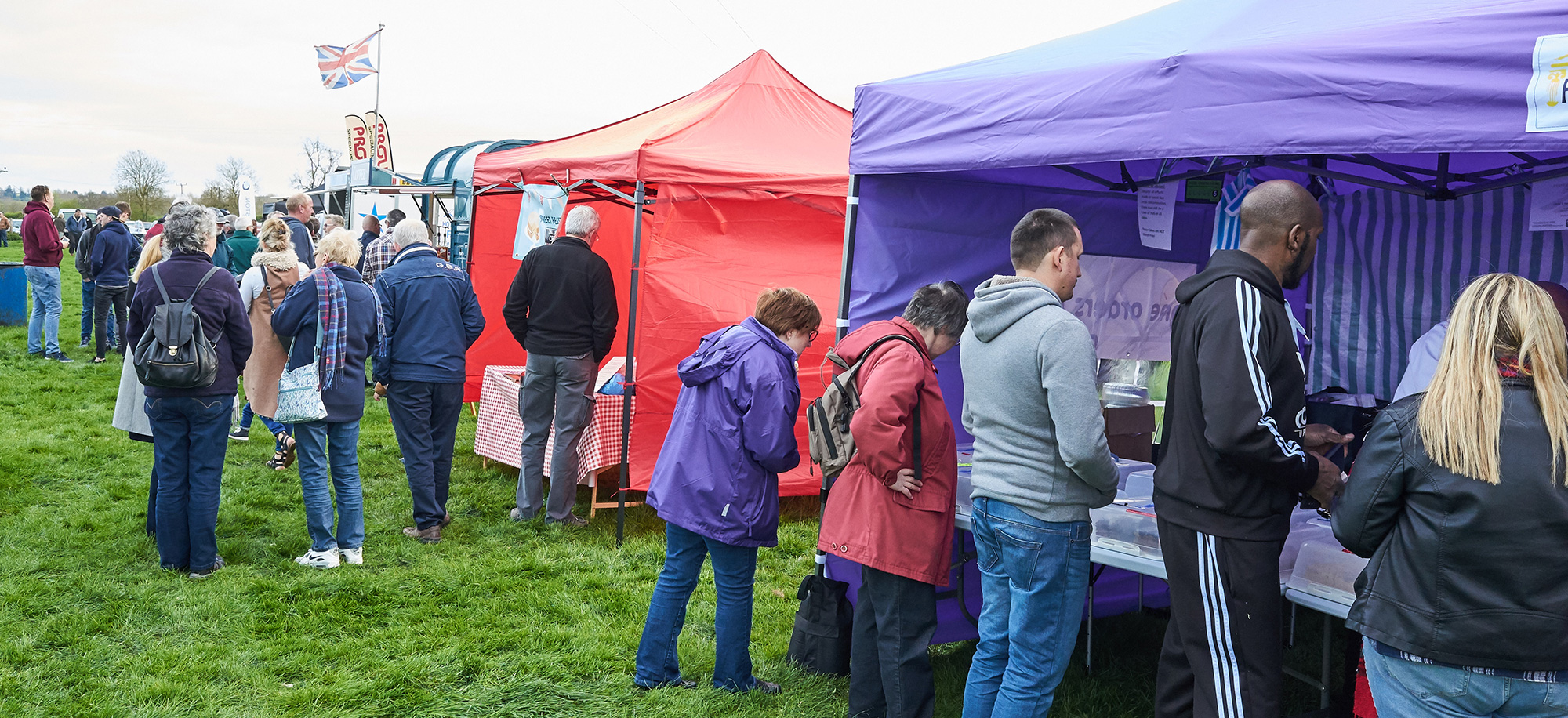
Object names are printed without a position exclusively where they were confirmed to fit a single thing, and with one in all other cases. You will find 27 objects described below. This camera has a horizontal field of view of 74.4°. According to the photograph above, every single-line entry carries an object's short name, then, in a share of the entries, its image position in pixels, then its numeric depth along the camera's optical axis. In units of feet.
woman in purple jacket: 10.78
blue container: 41.81
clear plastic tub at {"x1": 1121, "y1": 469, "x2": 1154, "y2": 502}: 11.10
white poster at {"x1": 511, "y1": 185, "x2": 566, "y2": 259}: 19.80
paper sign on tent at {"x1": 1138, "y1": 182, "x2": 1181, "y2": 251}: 13.25
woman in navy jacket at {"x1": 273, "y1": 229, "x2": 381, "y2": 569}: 15.25
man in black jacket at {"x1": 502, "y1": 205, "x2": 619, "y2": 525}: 18.15
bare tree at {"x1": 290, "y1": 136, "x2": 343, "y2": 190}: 166.64
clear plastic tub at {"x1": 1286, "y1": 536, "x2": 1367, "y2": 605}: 8.33
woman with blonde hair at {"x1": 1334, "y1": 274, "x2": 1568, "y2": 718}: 5.80
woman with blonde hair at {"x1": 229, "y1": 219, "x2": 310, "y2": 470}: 16.11
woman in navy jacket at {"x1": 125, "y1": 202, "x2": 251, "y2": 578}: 14.51
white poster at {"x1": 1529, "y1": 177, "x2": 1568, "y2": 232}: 11.42
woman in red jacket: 9.50
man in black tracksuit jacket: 7.39
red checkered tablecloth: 18.85
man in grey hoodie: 8.36
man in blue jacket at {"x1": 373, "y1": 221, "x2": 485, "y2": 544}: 17.06
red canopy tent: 18.12
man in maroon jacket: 33.58
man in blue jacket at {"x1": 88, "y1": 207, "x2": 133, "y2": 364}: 31.45
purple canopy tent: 7.04
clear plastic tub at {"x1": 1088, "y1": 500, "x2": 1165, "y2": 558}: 9.74
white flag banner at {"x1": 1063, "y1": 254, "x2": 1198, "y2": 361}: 14.26
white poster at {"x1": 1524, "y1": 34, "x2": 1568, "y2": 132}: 6.27
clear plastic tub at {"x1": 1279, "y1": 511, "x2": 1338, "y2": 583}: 8.86
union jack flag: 64.90
